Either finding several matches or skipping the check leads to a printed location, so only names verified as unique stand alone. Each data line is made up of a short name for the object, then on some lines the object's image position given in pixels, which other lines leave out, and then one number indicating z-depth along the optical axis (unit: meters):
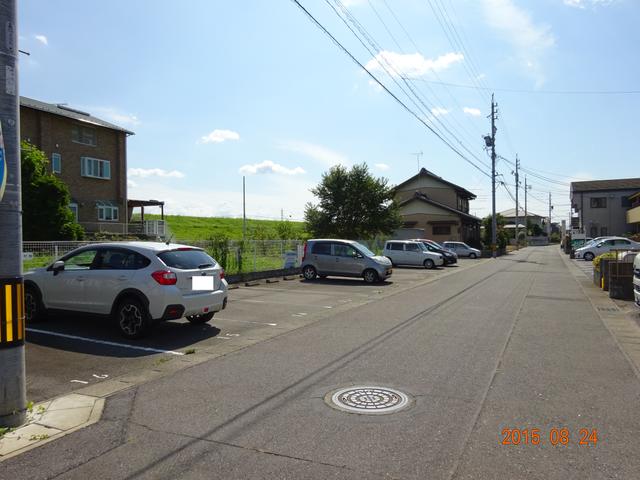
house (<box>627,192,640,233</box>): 45.47
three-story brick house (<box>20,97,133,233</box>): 31.09
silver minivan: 18.86
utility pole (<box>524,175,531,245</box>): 74.00
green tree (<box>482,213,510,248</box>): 53.36
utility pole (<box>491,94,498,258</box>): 44.49
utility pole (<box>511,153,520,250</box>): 63.34
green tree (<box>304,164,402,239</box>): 34.28
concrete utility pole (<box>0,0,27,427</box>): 4.29
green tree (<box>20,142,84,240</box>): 23.20
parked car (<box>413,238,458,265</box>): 31.69
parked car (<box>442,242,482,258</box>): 42.69
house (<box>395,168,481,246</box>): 49.66
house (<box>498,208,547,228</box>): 125.79
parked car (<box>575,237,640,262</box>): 32.79
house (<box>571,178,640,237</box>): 60.00
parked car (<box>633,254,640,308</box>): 9.73
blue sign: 4.12
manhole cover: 4.72
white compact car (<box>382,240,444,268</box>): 28.72
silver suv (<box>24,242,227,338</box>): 7.71
